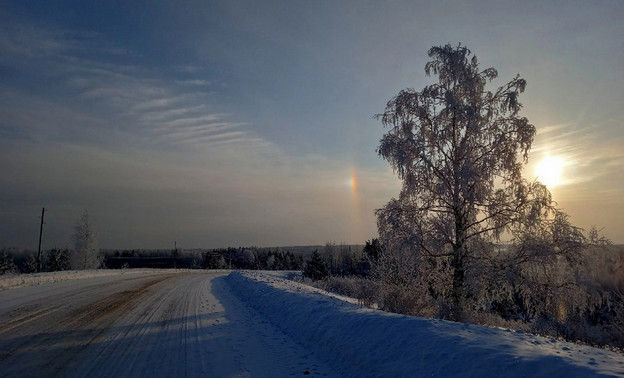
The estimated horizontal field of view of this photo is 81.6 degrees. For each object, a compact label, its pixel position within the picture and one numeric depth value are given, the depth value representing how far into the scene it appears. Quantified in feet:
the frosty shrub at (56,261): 240.57
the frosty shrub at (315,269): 149.67
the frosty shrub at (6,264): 239.79
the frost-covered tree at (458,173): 40.81
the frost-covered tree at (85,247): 187.32
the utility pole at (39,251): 140.70
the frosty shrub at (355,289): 43.32
